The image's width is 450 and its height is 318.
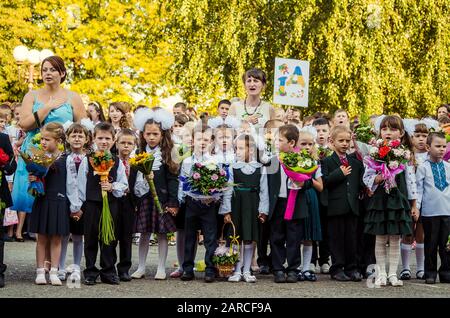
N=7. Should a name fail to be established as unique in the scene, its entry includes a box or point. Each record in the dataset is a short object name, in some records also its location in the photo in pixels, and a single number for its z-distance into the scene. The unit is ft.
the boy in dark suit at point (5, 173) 31.27
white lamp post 83.66
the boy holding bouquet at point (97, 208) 31.86
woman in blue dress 33.09
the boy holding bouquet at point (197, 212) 33.53
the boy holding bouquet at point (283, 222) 33.86
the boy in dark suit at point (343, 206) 34.88
